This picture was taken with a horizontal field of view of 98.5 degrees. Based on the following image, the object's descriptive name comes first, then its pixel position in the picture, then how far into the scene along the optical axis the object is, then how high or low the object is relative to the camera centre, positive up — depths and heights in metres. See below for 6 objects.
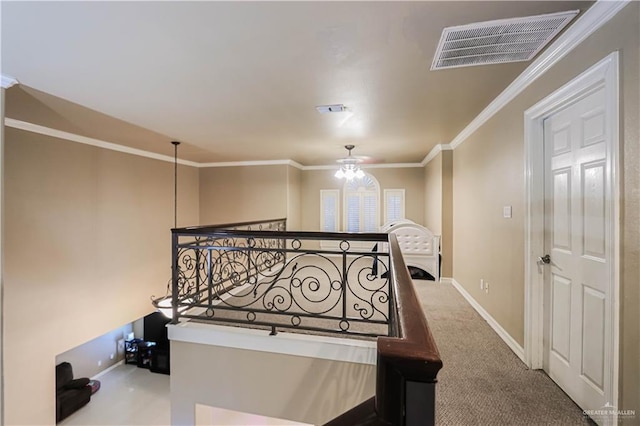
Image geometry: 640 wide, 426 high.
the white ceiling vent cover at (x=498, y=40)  1.72 +1.20
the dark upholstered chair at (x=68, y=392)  5.24 -3.62
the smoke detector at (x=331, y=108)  3.15 +1.23
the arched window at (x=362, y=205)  7.61 +0.25
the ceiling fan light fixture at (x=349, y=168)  5.30 +0.90
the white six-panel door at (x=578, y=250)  1.68 -0.25
